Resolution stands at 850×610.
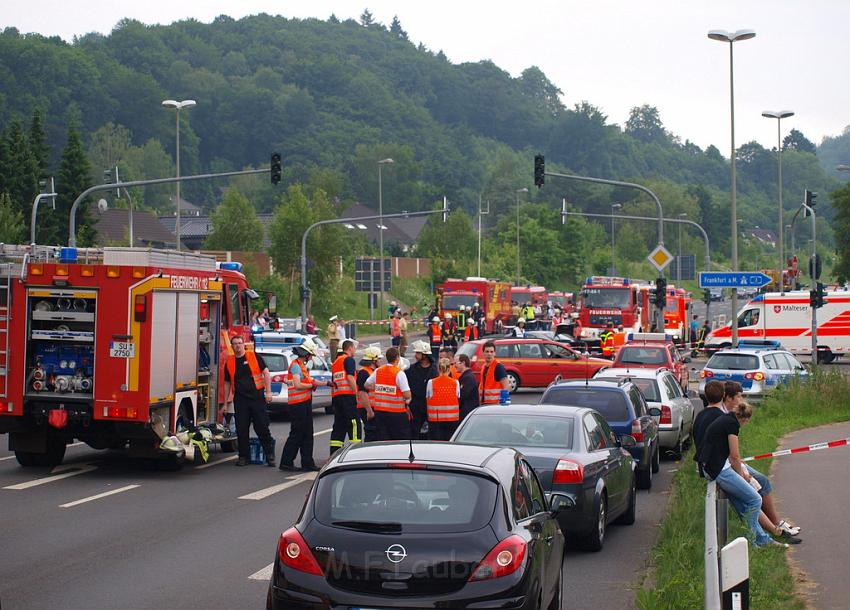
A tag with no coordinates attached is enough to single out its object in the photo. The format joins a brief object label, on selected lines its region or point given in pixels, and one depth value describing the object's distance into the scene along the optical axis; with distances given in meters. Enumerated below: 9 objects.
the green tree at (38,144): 75.56
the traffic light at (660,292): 40.72
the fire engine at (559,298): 85.98
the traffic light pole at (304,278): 52.59
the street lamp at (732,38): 33.16
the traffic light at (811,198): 51.69
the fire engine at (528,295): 75.69
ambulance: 48.69
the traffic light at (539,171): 40.81
